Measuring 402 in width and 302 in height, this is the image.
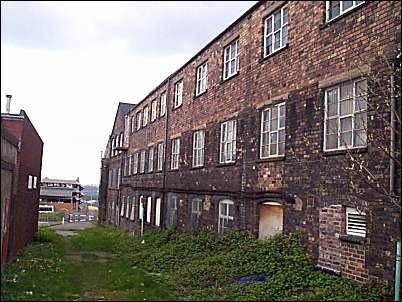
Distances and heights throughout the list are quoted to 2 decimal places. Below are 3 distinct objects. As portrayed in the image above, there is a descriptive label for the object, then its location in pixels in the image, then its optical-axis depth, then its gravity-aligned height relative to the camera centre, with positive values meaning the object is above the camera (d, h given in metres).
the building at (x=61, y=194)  82.00 -0.18
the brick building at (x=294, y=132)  10.05 +1.97
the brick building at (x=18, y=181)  13.41 +0.35
